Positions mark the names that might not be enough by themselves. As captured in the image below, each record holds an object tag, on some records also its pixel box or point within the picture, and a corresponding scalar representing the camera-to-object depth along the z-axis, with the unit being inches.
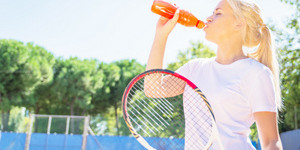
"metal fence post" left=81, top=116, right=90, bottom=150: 411.2
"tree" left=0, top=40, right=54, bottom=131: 865.5
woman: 50.6
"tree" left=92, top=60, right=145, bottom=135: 1166.3
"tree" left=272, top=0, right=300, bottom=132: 489.1
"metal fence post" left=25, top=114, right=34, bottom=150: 424.4
